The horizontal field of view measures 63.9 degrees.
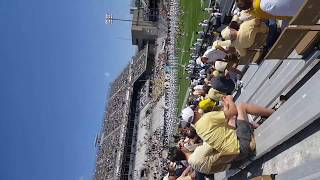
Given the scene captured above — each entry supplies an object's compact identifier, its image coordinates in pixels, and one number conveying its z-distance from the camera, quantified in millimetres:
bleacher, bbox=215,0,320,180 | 2755
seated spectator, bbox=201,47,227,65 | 6885
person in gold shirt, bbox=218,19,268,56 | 4510
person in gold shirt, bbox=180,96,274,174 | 4088
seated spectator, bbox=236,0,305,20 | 3220
